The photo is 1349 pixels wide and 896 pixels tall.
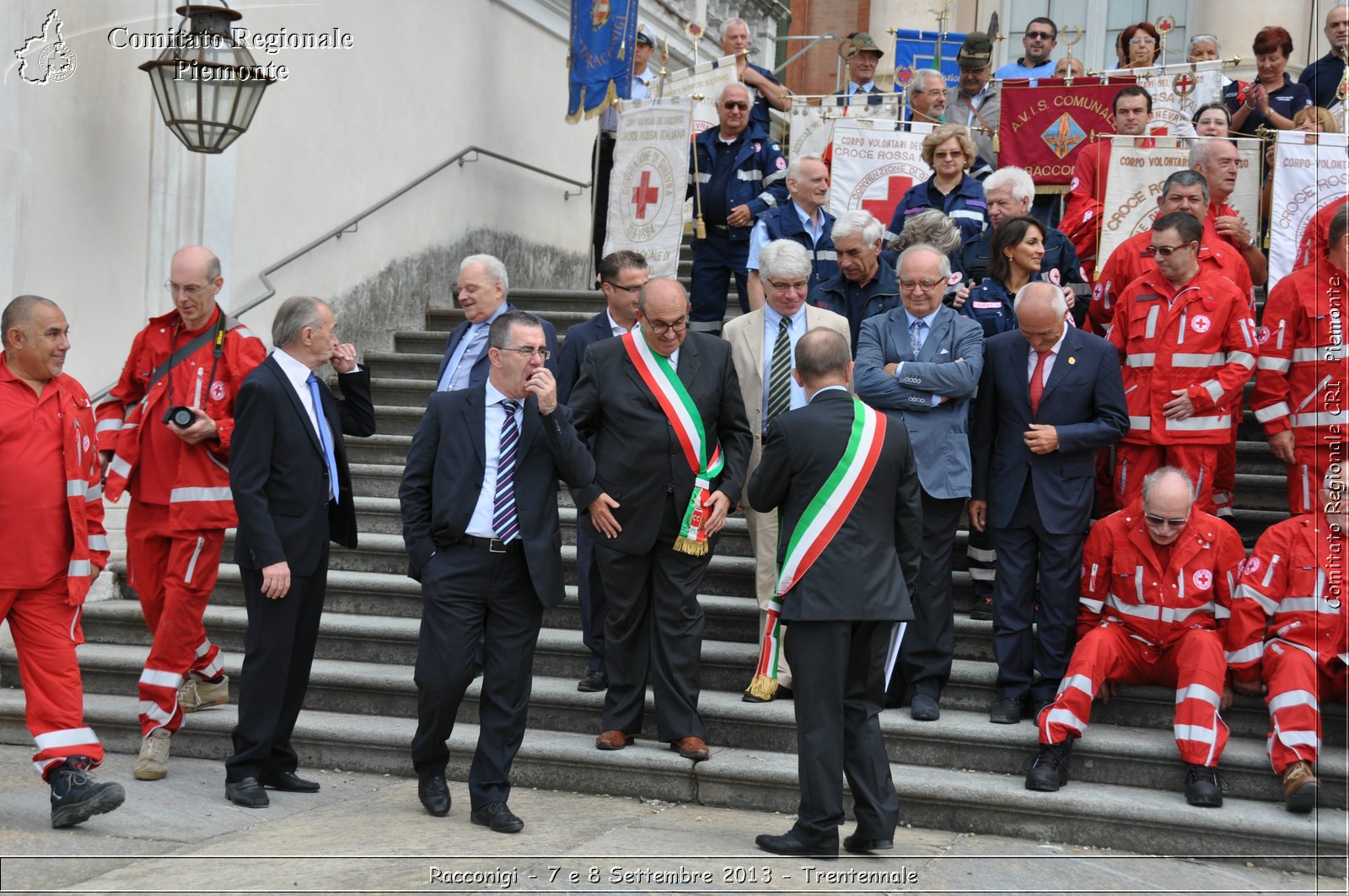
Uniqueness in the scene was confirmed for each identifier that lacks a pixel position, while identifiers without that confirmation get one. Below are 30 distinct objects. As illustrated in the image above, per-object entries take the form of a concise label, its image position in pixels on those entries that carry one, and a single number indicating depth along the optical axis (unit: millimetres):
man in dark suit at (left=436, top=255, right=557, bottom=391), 7027
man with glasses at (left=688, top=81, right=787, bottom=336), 9367
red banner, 10266
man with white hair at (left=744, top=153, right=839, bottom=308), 7898
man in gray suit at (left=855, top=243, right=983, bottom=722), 6359
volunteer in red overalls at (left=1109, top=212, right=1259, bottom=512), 6477
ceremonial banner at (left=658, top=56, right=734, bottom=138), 11055
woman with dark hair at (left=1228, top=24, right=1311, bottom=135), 9953
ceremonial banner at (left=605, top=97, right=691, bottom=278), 9727
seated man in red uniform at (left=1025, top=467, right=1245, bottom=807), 5688
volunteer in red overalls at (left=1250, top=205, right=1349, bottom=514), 6285
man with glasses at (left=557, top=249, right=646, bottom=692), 6816
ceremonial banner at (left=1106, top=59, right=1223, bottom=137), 10508
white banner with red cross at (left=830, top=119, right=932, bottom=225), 9773
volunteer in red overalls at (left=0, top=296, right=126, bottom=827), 5438
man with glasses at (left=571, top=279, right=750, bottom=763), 6168
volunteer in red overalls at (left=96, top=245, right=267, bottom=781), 6305
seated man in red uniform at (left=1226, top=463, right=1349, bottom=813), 5543
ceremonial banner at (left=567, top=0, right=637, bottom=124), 11188
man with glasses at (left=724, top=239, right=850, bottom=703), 6652
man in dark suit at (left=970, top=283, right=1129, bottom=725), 6219
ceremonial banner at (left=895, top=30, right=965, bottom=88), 14562
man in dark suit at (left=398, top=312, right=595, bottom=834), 5465
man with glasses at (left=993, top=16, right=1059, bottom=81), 11719
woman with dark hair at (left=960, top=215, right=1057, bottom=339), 6988
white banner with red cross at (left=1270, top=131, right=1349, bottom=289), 8188
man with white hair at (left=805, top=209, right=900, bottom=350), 7012
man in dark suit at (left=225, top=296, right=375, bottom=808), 5789
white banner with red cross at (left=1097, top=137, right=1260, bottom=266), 8500
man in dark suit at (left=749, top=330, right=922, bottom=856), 5176
